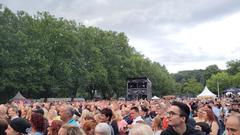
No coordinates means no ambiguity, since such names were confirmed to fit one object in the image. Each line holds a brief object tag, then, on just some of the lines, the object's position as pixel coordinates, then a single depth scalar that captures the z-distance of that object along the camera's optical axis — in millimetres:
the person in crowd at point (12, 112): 6380
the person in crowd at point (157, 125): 5003
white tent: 35555
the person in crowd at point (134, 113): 6943
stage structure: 25129
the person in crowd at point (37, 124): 3968
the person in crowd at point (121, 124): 5993
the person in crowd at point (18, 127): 3663
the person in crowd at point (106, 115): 5072
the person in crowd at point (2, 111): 5164
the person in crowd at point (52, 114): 6366
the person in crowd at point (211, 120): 5391
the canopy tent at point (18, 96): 25806
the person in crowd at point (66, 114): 4461
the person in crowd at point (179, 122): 3207
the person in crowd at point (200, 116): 5729
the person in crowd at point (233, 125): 2996
